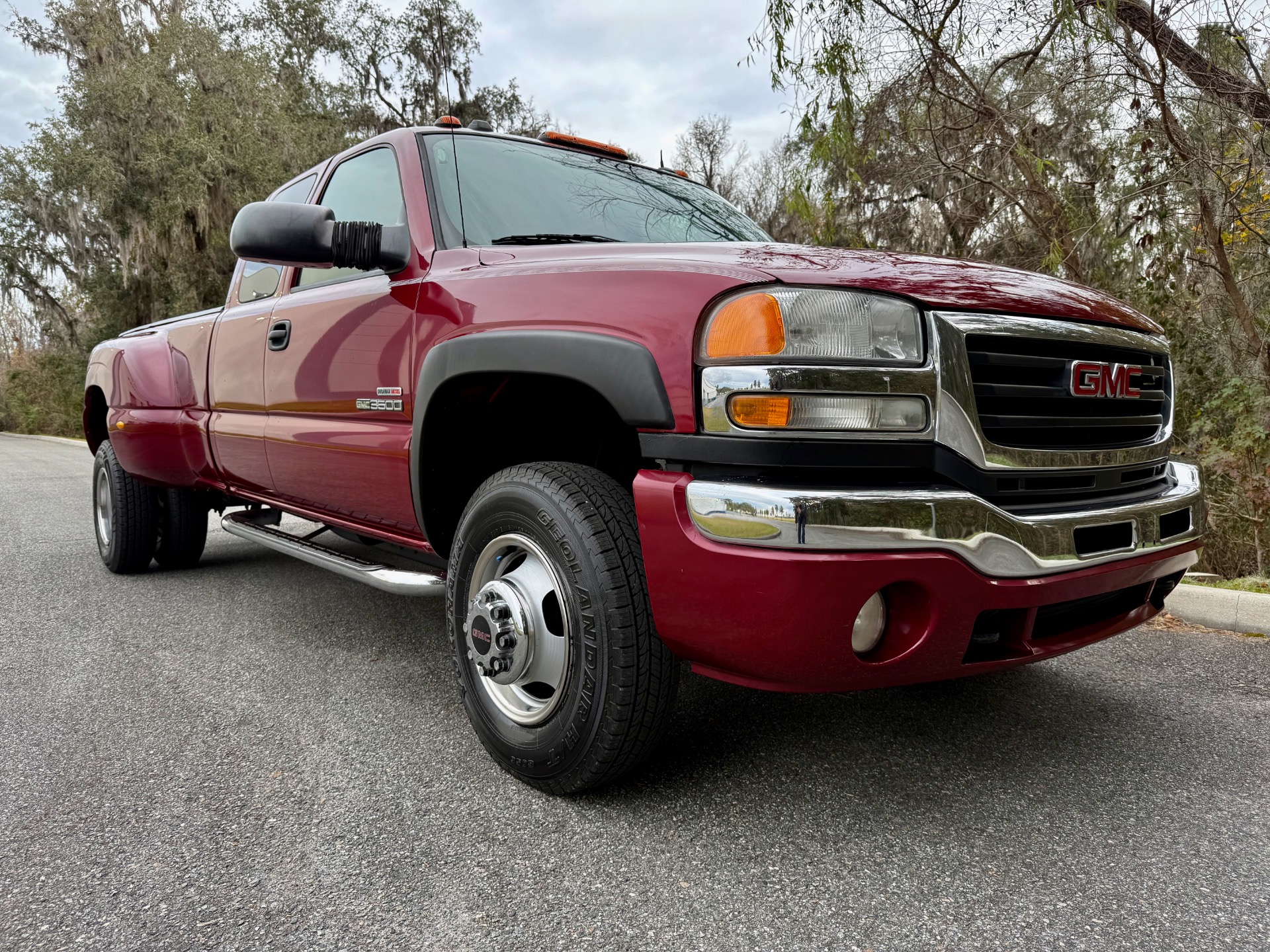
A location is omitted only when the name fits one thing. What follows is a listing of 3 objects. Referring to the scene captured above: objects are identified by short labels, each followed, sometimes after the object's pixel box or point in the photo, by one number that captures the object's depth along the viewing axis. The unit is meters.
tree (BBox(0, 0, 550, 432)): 19.52
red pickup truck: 1.81
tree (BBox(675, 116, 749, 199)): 27.39
